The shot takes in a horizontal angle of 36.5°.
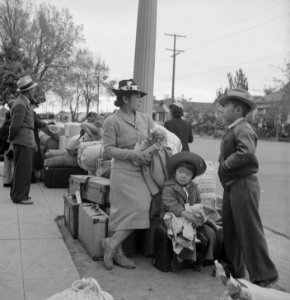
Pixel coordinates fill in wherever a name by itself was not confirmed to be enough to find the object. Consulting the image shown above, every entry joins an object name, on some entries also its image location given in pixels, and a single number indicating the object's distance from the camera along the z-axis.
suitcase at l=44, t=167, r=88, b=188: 8.97
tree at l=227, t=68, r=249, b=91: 62.92
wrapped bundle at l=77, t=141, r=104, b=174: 7.39
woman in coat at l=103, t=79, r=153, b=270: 4.31
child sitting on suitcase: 4.14
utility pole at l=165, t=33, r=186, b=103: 50.19
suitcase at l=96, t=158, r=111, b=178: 6.20
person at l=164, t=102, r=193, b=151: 8.05
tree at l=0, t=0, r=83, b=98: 39.91
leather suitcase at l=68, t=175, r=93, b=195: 5.68
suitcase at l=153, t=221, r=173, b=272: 4.30
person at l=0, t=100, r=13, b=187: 8.31
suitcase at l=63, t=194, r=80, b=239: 5.25
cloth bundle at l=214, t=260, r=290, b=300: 2.38
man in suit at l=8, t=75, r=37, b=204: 6.77
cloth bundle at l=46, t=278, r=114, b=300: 2.50
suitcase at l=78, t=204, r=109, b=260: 4.56
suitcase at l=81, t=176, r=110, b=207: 5.17
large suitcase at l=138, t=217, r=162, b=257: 4.57
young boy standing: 3.80
